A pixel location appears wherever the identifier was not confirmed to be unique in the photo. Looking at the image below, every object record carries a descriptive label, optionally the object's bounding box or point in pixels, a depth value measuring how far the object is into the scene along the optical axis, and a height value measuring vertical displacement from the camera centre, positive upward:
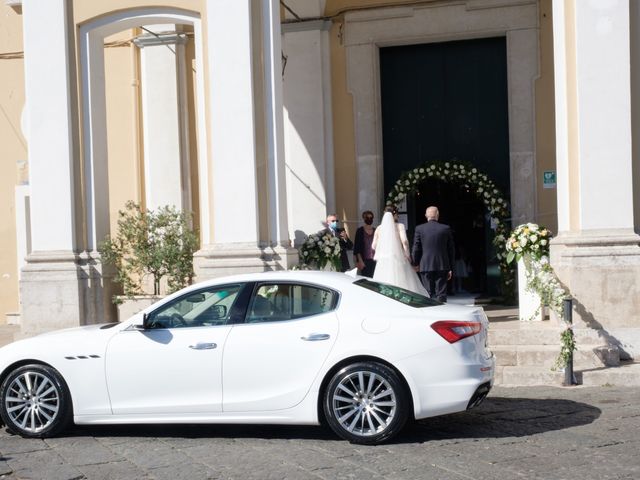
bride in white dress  13.50 -0.70
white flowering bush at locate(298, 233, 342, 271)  14.40 -0.62
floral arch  16.08 +0.34
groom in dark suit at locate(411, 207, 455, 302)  13.08 -0.65
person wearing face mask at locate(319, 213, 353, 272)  15.42 -0.46
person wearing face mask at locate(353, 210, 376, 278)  14.98 -0.64
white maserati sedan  7.80 -1.23
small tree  13.62 -0.48
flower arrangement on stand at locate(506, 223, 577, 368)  11.66 -0.76
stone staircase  10.80 -1.79
